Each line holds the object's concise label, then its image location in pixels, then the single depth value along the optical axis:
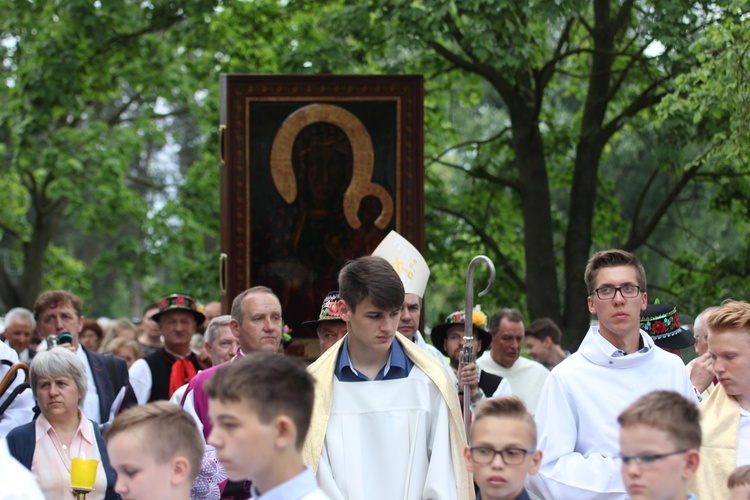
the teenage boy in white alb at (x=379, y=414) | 5.25
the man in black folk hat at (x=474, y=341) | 8.30
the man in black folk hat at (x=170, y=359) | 9.19
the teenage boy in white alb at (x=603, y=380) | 5.28
